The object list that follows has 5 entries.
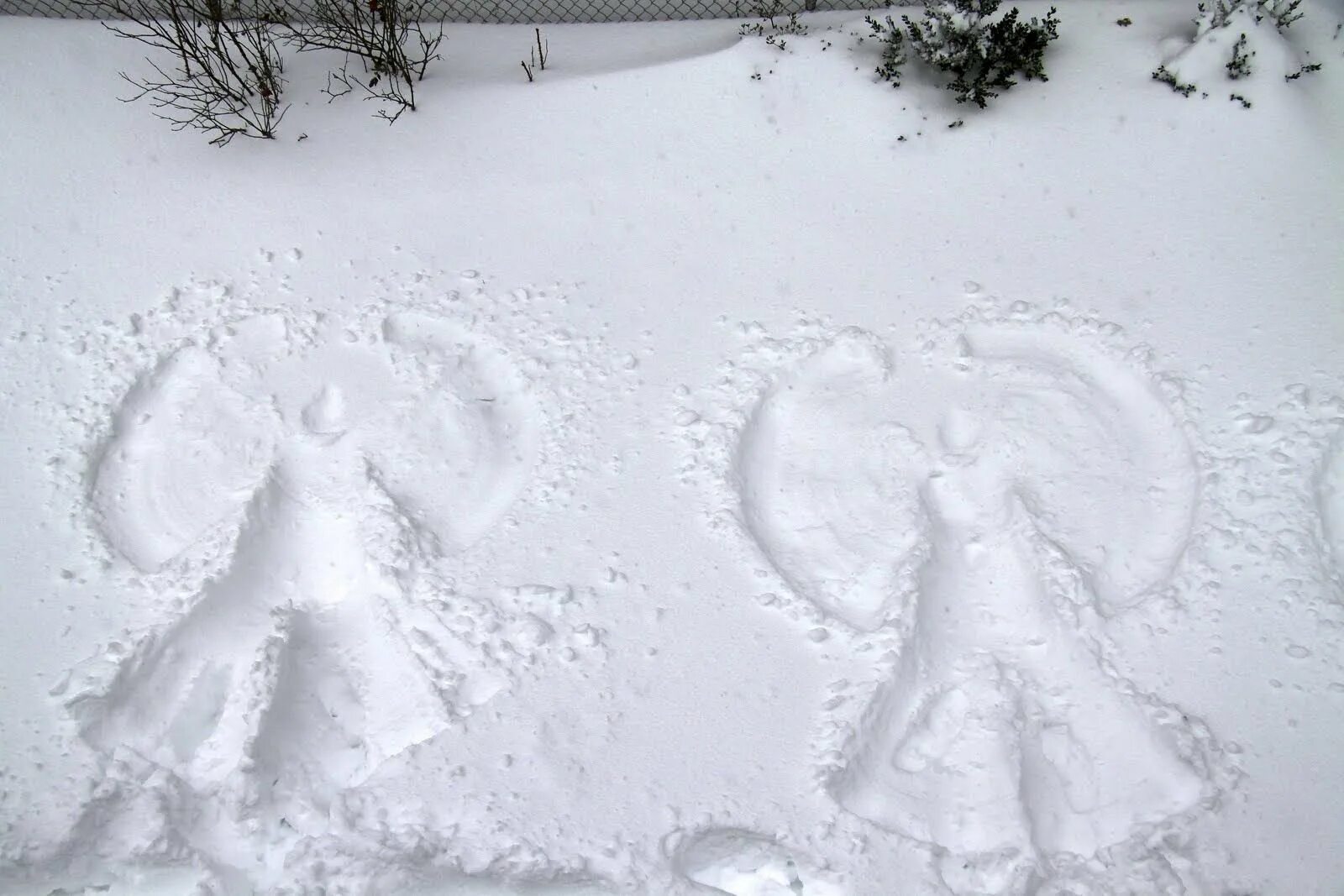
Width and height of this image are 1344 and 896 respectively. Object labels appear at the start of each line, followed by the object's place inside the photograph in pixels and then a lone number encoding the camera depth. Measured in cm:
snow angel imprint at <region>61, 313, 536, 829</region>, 301
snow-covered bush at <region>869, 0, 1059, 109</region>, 448
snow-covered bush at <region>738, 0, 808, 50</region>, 475
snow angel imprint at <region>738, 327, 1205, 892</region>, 286
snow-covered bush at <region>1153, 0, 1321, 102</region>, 446
